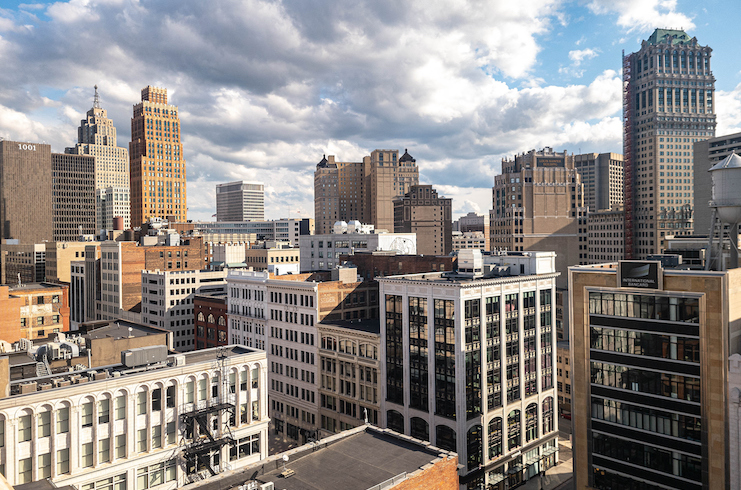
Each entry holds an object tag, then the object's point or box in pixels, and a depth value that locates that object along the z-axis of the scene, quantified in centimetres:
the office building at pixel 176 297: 14725
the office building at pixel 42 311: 9994
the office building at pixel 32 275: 19925
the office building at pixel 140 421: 4631
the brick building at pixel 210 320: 12650
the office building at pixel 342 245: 16475
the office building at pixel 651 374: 5431
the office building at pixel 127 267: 16012
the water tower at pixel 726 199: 6225
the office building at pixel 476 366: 7500
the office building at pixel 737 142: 19800
